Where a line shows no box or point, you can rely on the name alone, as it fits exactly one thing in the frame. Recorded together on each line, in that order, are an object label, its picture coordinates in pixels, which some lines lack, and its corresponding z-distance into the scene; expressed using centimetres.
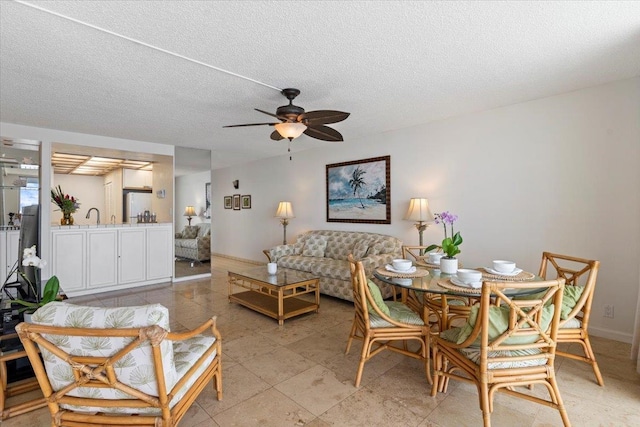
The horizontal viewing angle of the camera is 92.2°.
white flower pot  251
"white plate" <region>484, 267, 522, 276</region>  233
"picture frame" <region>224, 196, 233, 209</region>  822
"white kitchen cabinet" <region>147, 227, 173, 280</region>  539
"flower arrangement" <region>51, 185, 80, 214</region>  459
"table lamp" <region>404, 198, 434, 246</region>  414
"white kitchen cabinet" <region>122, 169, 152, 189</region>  673
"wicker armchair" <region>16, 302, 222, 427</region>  127
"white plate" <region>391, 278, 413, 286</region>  219
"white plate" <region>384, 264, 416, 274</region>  248
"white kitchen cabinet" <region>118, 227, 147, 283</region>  509
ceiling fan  278
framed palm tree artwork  486
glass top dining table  195
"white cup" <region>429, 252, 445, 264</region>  289
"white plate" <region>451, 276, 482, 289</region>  202
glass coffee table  354
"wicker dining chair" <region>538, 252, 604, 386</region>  199
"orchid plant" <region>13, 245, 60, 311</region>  211
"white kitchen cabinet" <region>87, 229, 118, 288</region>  478
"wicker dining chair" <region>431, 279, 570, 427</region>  161
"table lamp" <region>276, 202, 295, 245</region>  618
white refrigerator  642
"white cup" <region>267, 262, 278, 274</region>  413
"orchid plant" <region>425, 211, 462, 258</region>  249
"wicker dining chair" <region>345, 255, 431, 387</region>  220
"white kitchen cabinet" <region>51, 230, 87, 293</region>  447
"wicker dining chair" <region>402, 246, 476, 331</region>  256
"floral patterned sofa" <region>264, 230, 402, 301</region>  422
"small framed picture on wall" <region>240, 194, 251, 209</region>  759
